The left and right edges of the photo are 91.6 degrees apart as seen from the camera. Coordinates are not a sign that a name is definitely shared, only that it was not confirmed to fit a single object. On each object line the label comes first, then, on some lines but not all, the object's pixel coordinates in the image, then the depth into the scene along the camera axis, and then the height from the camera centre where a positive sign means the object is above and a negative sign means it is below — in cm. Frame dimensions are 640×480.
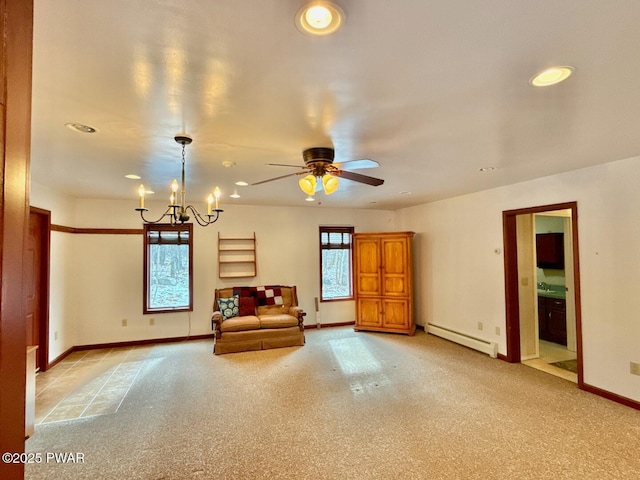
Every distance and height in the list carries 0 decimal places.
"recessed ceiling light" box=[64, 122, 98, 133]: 215 +90
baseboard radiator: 447 -141
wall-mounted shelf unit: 574 -6
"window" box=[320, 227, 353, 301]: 648 -22
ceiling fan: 253 +71
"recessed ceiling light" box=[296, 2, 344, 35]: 113 +89
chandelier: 233 +48
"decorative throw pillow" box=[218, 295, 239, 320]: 522 -91
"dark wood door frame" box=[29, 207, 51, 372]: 411 -41
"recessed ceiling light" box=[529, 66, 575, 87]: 155 +90
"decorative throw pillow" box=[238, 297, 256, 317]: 532 -91
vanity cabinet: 499 -115
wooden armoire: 569 -55
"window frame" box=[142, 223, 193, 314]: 533 -20
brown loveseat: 478 -107
